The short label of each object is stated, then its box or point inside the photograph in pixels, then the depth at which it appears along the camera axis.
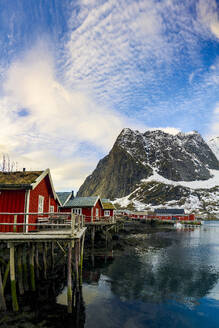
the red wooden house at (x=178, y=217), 115.21
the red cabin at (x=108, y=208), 57.29
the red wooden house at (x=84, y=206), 39.62
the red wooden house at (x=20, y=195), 16.88
